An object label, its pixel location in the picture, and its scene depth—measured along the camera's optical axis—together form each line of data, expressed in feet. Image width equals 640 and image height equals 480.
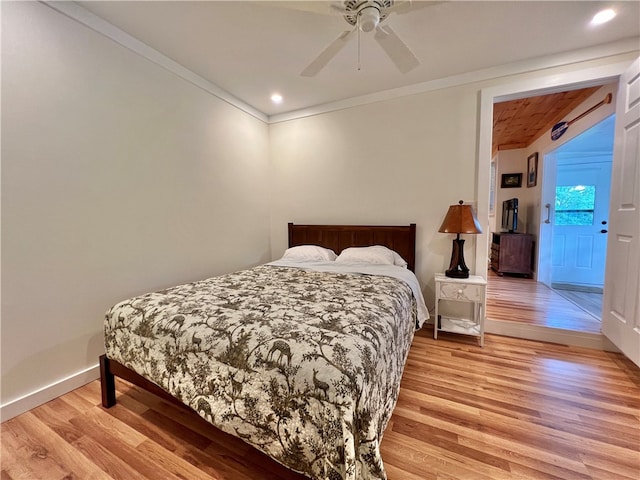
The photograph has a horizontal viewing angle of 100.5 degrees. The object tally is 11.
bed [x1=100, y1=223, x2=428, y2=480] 3.18
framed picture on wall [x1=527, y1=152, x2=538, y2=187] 15.39
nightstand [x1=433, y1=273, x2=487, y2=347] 8.11
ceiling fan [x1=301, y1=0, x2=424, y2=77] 5.05
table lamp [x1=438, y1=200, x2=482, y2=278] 8.11
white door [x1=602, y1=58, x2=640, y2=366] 6.43
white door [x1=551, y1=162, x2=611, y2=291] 13.60
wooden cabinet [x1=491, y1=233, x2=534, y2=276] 15.56
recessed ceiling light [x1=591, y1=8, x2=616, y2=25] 6.10
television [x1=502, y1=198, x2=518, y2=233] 16.46
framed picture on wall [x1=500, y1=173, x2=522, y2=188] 17.28
